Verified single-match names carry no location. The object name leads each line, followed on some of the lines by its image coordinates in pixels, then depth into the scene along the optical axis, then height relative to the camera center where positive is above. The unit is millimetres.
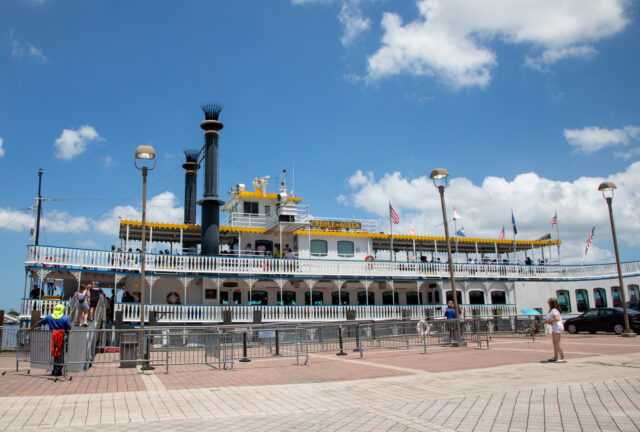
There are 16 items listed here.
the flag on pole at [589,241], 34906 +3990
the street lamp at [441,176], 16828 +4356
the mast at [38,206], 31750 +7175
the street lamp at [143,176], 13500 +3984
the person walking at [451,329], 16875 -973
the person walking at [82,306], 12867 +215
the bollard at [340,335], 15078 -944
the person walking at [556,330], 11781 -793
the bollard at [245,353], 14016 -1313
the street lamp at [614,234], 19328 +2552
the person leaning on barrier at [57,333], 10719 -411
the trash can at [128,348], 12766 -953
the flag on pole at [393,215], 29812 +5418
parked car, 21609 -1162
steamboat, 23188 +1849
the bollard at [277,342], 14752 -1068
